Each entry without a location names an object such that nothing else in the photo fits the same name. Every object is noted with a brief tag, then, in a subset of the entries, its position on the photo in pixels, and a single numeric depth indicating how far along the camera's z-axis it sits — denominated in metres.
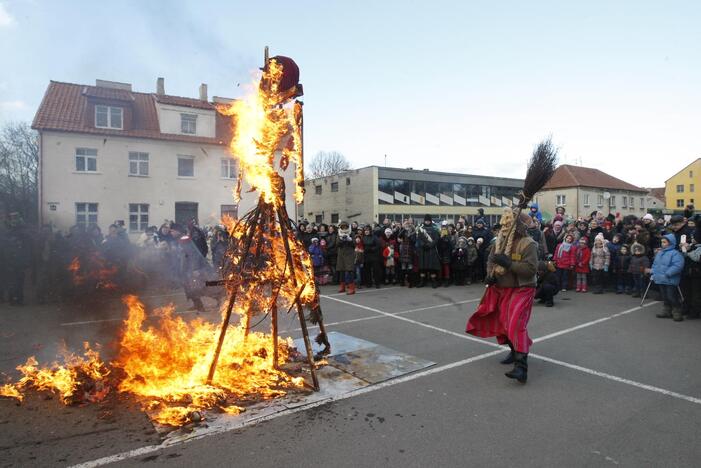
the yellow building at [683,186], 67.31
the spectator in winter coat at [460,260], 12.74
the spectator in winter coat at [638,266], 10.34
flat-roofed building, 39.38
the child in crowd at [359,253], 12.24
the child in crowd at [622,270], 10.85
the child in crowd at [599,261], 11.16
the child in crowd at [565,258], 11.34
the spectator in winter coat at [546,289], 9.36
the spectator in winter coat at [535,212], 11.70
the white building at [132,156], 13.75
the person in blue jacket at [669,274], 8.12
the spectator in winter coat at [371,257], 12.48
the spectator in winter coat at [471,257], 12.92
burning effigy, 4.43
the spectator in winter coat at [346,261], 11.88
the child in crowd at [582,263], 11.28
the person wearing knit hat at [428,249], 12.41
